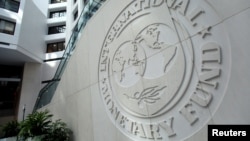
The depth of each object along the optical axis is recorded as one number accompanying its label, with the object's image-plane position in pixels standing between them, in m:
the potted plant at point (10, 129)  9.98
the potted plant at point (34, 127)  5.21
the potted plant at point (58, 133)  5.08
